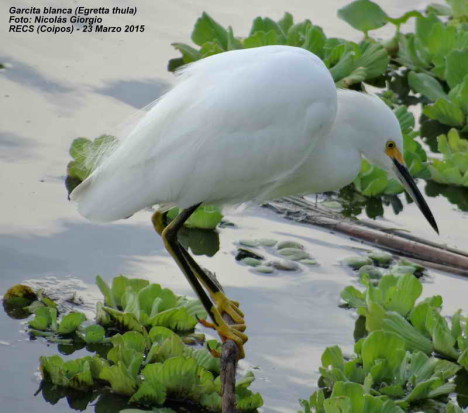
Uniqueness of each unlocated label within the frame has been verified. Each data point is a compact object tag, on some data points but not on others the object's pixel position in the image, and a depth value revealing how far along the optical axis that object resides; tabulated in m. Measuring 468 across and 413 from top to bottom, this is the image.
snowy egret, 8.18
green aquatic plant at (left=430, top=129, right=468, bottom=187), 13.20
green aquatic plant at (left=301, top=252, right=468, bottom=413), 8.18
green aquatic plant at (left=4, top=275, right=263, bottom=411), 8.52
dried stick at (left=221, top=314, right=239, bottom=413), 7.27
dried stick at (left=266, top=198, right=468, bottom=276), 11.04
